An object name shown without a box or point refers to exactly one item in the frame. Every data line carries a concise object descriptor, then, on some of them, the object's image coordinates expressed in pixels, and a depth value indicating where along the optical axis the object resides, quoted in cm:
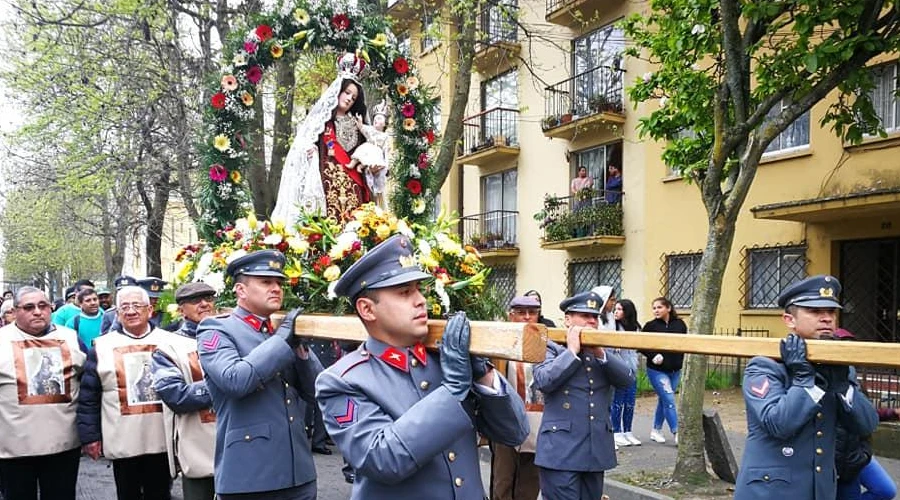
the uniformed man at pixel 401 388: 230
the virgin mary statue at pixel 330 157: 611
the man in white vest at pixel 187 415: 436
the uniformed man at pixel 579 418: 462
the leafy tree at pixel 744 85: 630
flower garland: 648
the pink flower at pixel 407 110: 691
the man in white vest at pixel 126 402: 482
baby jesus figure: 639
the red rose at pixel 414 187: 693
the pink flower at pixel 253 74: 657
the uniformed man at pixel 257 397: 354
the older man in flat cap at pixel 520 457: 534
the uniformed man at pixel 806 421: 337
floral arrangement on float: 478
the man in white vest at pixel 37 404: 473
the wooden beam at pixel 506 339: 215
